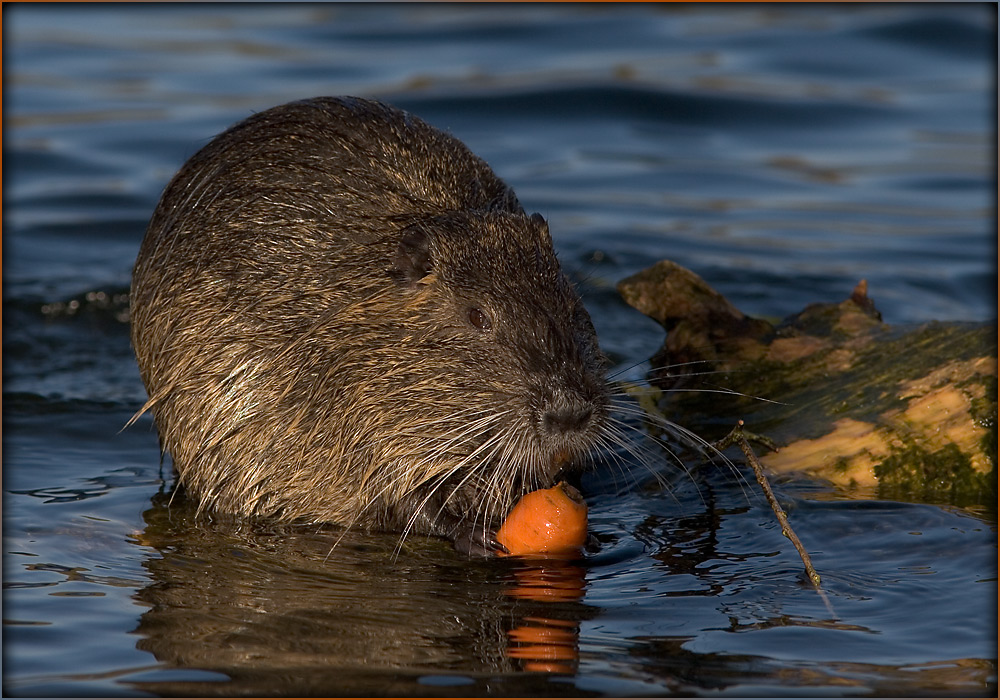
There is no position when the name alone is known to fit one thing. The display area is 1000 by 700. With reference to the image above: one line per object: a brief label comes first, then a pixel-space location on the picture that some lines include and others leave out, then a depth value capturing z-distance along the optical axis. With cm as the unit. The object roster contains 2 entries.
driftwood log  969
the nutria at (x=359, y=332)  880
